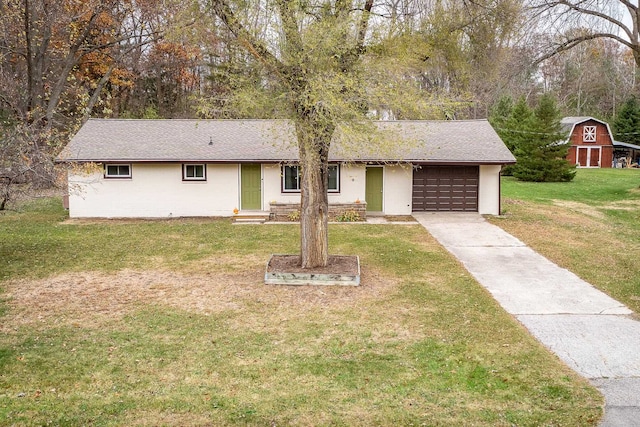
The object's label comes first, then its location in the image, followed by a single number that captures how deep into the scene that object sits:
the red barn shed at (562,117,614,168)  41.94
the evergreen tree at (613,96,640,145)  44.75
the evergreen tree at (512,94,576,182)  31.30
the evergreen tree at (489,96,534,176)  32.25
